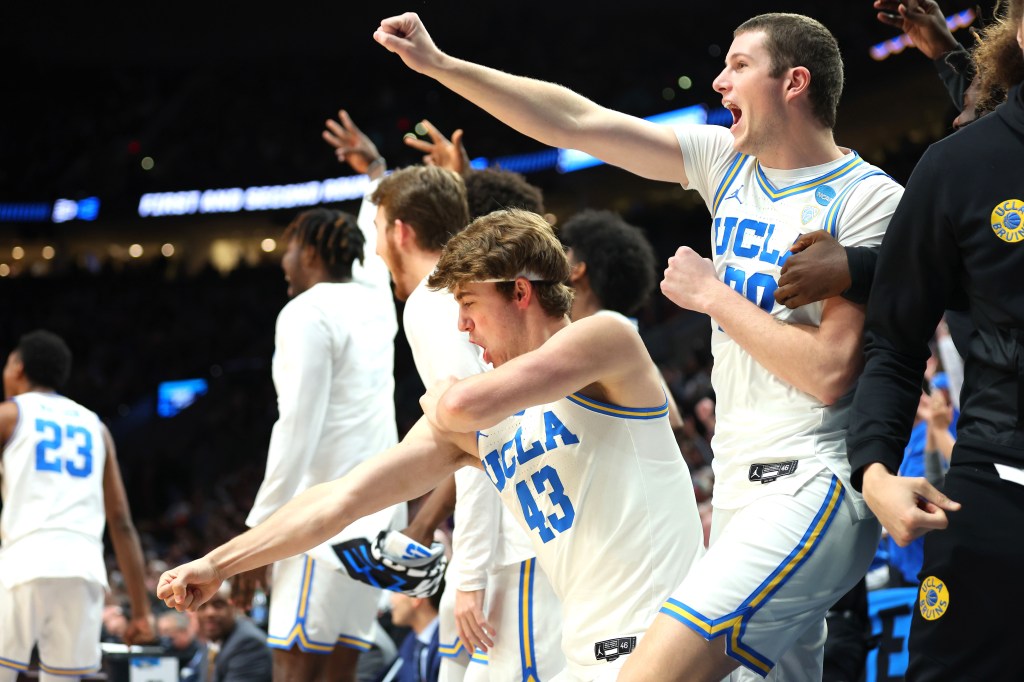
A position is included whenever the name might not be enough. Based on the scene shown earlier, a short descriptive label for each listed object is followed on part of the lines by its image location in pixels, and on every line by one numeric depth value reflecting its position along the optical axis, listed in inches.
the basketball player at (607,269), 178.7
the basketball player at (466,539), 138.7
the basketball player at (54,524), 236.1
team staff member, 80.9
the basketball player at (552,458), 109.3
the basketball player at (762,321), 98.9
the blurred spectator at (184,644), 298.7
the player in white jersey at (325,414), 182.2
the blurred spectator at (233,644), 280.8
